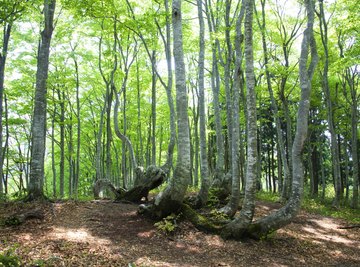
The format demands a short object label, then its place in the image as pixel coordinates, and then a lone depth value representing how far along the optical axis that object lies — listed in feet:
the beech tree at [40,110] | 30.63
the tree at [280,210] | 24.86
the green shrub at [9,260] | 14.22
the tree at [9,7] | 28.00
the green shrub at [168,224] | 25.55
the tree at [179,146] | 26.58
